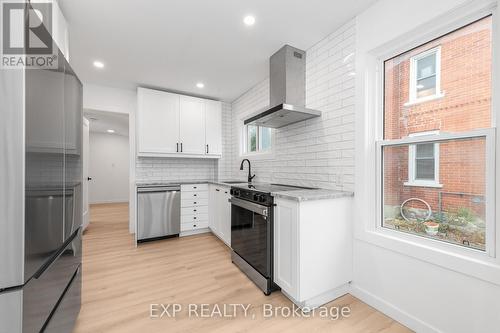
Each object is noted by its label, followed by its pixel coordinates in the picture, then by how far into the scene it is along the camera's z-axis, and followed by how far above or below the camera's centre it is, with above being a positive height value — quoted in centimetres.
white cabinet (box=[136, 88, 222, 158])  368 +74
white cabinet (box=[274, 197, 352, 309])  180 -75
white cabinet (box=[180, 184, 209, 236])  383 -79
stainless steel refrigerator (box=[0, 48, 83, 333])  85 -16
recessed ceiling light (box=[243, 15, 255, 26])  207 +143
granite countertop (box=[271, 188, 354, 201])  180 -26
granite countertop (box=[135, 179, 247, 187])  351 -32
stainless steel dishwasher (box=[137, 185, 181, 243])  347 -80
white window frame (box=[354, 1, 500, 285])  129 +9
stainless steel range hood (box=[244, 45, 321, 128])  254 +100
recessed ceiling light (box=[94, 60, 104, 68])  295 +141
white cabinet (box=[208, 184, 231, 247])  321 -77
